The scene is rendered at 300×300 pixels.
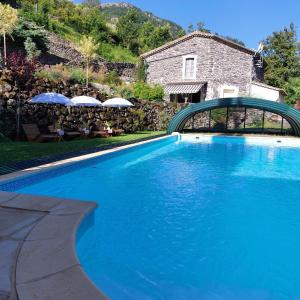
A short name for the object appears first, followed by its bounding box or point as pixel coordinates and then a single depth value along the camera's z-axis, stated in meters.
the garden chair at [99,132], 18.44
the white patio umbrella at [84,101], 17.00
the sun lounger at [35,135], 15.07
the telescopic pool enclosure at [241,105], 20.61
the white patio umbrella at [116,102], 18.98
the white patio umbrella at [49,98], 14.77
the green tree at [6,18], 18.61
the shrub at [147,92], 30.61
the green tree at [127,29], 47.09
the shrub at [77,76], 21.42
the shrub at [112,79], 28.61
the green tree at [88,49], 26.84
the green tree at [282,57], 40.56
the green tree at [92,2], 66.18
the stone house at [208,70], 32.69
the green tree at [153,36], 49.44
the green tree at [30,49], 24.95
